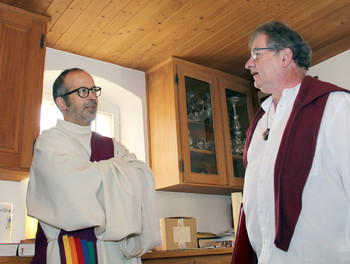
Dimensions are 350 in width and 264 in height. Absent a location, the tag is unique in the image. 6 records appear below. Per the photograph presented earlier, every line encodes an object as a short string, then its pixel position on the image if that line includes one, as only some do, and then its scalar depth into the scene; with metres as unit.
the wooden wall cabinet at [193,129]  2.76
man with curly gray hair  1.10
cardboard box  2.47
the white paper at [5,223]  2.09
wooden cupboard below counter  2.02
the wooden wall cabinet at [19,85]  2.03
